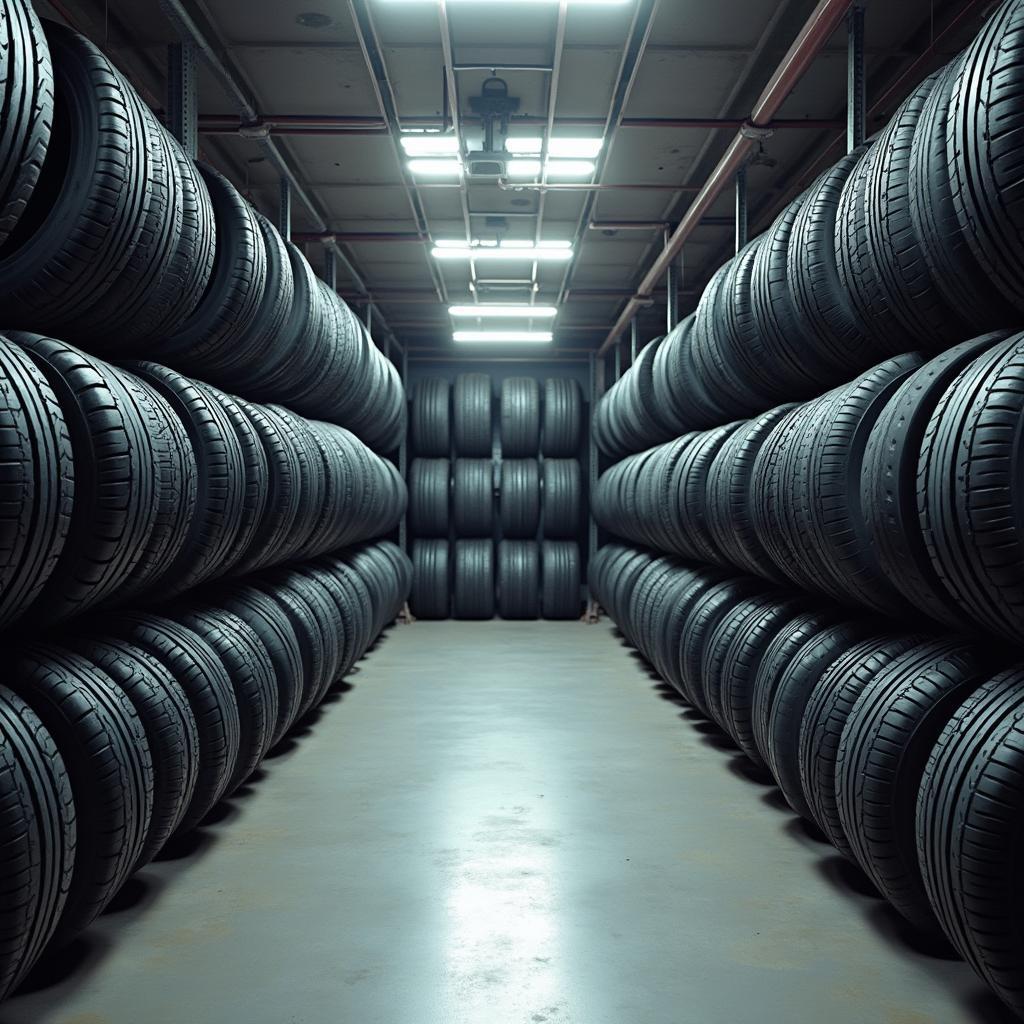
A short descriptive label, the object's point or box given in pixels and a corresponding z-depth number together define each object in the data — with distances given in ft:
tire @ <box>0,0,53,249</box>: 7.52
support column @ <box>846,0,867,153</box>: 14.39
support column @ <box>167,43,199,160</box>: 14.51
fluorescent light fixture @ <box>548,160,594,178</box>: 22.84
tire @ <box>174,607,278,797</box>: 12.70
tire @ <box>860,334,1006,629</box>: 8.75
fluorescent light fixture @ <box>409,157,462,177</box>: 22.67
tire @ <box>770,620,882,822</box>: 11.46
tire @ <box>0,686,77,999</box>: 6.97
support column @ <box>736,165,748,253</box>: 20.45
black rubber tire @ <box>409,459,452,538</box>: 39.86
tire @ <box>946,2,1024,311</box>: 7.62
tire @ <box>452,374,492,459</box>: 40.55
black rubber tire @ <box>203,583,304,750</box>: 14.55
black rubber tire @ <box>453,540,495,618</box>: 39.52
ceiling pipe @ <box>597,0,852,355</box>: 13.74
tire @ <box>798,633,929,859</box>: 10.08
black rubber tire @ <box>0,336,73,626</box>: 7.23
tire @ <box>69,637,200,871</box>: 9.63
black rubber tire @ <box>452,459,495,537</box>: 40.34
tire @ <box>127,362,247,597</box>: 11.98
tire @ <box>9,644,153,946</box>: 8.28
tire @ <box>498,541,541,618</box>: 39.60
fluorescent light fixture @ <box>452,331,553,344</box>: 38.24
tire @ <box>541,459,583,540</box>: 40.47
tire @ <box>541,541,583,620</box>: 39.91
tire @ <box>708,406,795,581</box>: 15.12
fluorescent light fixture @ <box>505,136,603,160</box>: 21.31
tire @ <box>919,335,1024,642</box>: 7.29
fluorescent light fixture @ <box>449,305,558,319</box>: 34.47
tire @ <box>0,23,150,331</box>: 9.18
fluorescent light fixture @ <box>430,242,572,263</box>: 27.30
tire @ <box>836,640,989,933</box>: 8.61
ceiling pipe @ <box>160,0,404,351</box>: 15.01
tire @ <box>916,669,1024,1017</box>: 7.07
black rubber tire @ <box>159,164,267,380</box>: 13.20
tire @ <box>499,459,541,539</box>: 40.27
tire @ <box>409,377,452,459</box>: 40.29
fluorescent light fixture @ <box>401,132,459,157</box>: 21.07
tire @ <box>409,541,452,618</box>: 39.52
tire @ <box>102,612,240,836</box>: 10.84
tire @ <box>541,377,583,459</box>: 40.78
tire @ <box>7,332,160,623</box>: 8.75
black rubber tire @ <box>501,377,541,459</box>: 40.63
